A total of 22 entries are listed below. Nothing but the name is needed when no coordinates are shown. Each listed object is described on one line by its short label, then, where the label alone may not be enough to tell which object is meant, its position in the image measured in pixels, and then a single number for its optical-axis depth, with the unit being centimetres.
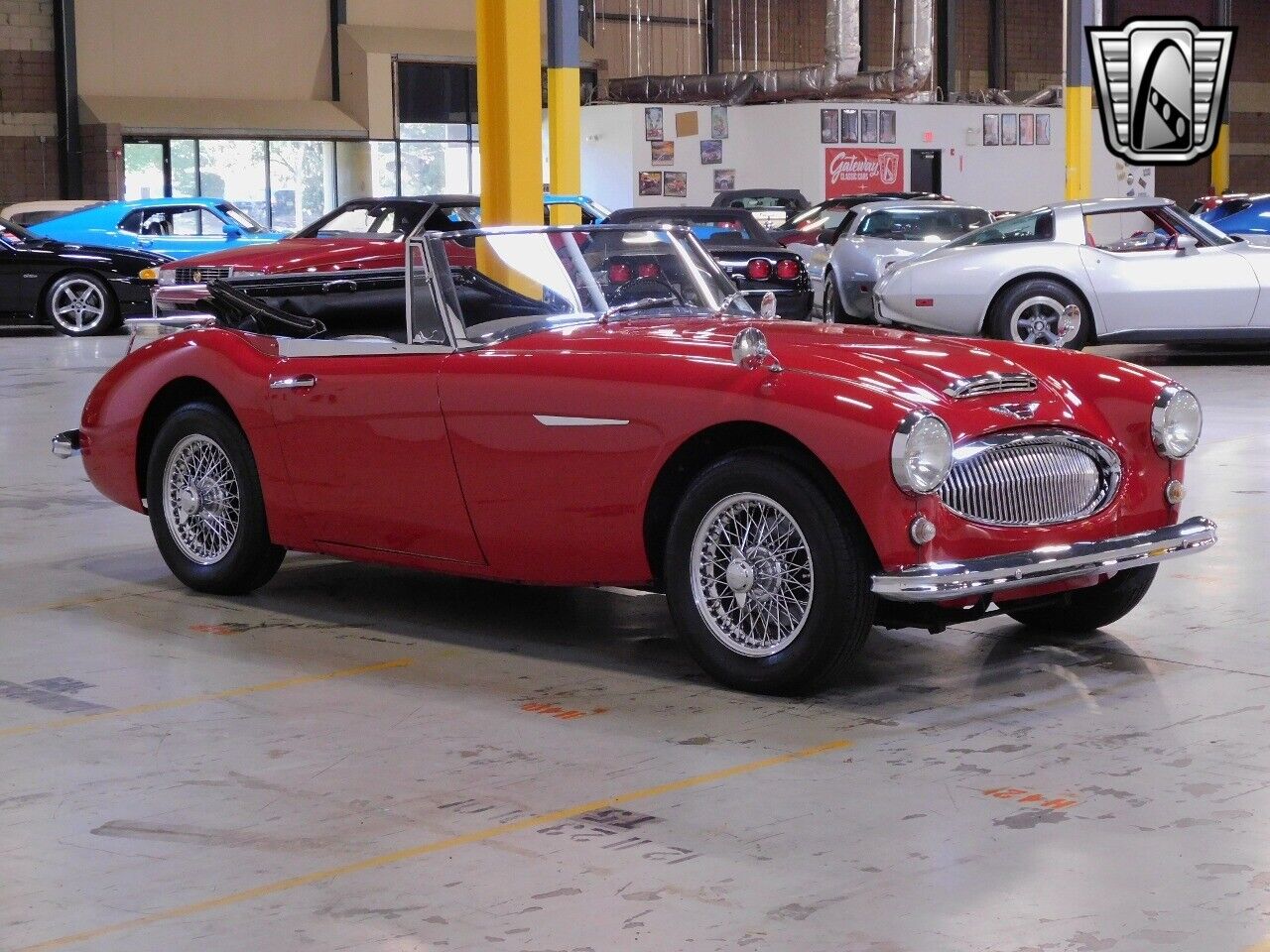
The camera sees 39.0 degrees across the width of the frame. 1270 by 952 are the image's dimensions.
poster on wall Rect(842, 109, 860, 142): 3234
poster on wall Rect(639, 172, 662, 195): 3291
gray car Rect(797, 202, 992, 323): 1747
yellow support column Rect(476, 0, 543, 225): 1277
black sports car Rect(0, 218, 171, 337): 1891
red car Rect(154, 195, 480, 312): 1510
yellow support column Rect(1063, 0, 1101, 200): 2617
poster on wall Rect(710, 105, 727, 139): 3297
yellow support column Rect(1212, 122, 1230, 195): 4034
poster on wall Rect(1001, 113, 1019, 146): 3438
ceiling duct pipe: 3142
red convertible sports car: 486
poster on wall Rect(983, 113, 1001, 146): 3412
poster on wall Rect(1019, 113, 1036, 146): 3466
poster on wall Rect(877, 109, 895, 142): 3272
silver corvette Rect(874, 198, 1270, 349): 1428
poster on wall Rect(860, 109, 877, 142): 3253
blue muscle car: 2089
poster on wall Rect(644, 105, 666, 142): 3281
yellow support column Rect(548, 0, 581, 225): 2258
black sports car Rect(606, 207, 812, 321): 1535
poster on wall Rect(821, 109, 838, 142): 3206
